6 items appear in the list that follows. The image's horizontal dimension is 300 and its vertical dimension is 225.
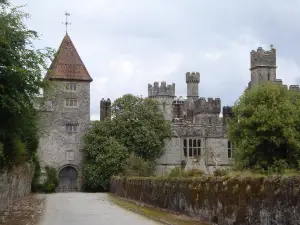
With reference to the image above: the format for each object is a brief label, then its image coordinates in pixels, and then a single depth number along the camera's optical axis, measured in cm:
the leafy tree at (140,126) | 5300
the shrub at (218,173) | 1785
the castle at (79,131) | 5531
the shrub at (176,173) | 2388
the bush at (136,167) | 4331
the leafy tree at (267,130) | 3866
